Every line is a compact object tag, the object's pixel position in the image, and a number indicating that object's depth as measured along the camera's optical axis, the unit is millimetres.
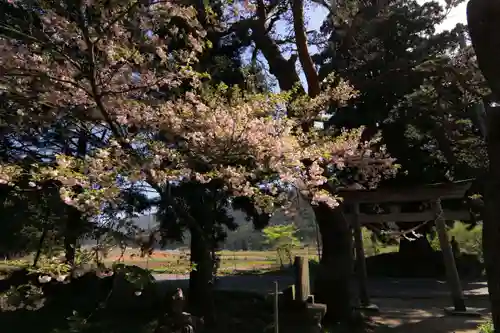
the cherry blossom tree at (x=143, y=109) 4074
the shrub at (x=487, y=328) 6571
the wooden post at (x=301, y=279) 7238
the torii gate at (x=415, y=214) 10289
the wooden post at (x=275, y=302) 4523
